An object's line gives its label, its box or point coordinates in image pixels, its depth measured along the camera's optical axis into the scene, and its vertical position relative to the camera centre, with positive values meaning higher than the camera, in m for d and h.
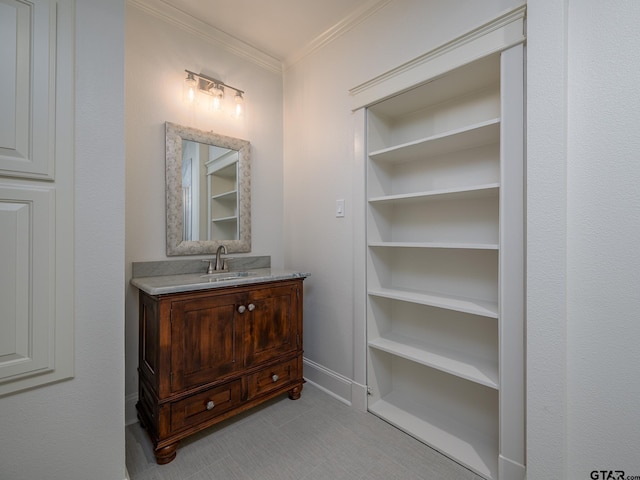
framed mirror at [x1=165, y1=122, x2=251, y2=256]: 1.99 +0.36
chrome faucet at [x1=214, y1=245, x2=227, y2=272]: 2.08 -0.16
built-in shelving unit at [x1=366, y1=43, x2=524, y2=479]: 1.41 -0.13
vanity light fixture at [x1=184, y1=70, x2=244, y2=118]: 2.05 +1.11
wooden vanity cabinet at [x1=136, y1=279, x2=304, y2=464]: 1.49 -0.68
